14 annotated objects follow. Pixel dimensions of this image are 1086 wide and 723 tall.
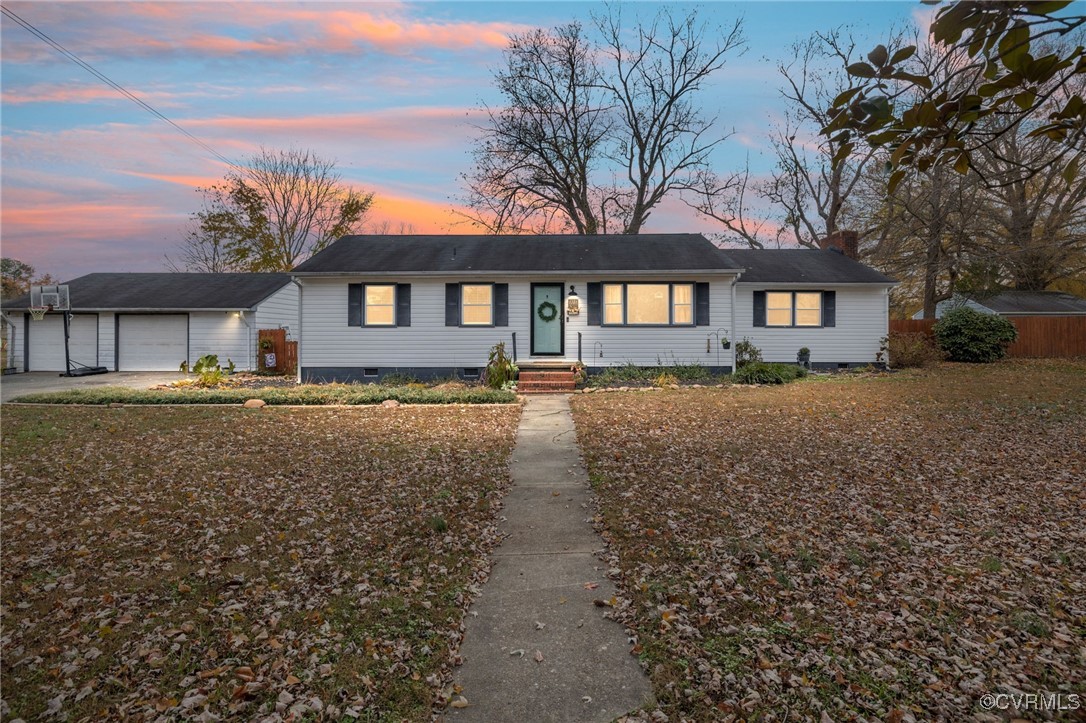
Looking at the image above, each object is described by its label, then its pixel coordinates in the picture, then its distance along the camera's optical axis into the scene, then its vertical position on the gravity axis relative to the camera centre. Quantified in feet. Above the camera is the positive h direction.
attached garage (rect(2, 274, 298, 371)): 69.21 +3.73
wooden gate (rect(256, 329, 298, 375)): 65.62 +1.27
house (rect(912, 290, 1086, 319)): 73.82 +8.12
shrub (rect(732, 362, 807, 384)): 48.78 -1.24
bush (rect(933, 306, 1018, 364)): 58.95 +2.66
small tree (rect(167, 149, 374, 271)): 108.99 +30.44
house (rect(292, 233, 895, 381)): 51.49 +4.54
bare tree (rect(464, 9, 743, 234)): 88.17 +38.61
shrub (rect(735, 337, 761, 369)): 55.21 +0.83
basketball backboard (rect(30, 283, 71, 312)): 65.67 +7.85
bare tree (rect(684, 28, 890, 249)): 83.10 +29.25
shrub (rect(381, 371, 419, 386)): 50.42 -1.78
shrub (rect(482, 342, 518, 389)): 46.01 -0.78
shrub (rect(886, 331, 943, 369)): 57.82 +1.07
